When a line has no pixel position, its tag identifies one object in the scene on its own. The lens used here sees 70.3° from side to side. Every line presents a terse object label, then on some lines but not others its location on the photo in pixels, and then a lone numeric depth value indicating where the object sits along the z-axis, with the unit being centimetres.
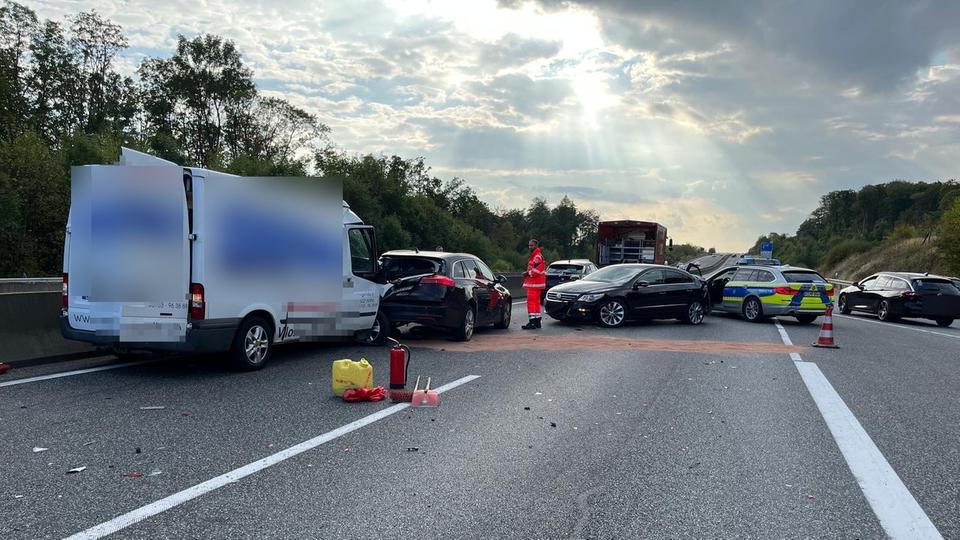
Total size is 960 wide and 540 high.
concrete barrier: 842
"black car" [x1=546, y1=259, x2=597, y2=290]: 2209
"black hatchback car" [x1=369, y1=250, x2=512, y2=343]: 1139
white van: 760
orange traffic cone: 1298
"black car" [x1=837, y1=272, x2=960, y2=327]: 1978
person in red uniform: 1461
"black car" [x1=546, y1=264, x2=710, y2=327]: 1545
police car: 1758
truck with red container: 2753
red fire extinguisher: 725
